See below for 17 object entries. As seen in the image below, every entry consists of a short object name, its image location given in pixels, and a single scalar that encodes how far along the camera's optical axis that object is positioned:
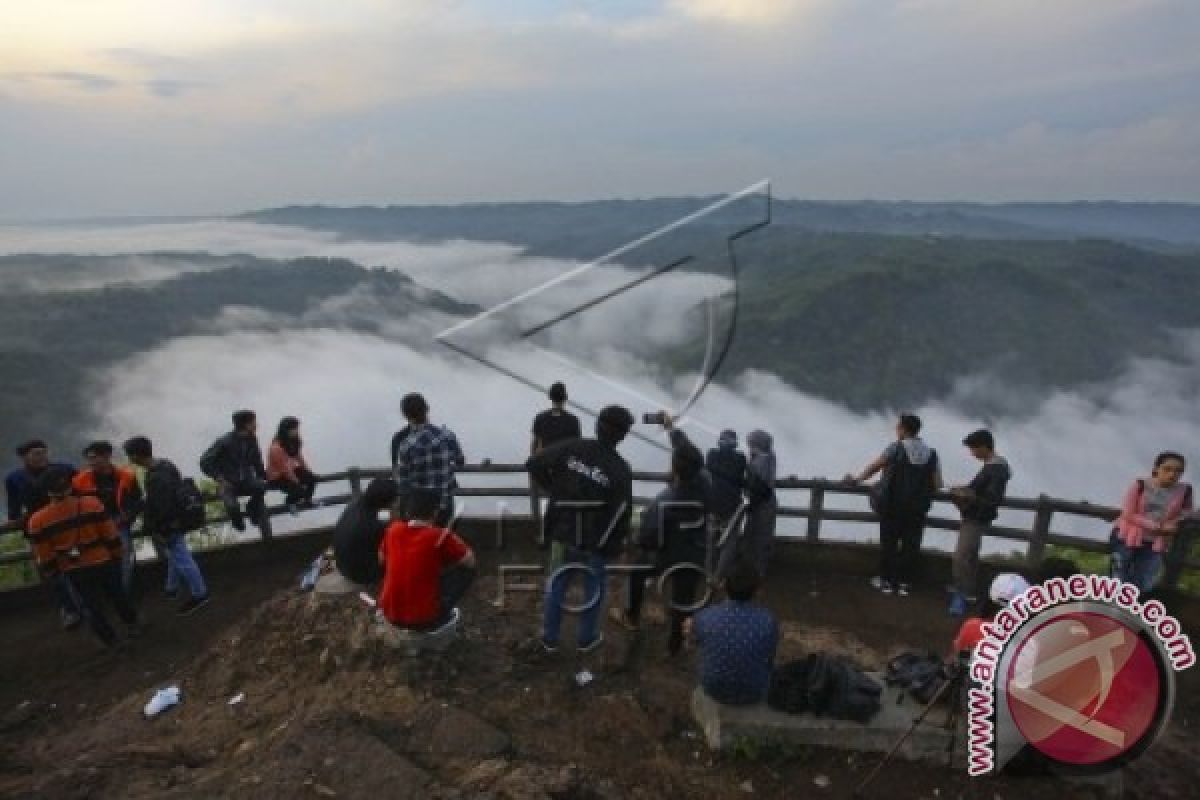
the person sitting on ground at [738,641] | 5.25
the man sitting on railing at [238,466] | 8.84
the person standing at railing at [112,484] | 7.99
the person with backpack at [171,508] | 8.05
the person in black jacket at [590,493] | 6.15
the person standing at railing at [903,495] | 8.08
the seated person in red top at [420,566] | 5.77
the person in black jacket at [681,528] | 6.52
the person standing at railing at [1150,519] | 7.16
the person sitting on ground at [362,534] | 6.33
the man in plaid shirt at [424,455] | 7.95
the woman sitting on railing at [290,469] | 9.40
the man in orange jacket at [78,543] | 7.18
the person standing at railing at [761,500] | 7.68
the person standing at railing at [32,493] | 7.91
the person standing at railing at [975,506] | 7.55
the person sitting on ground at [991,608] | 4.93
